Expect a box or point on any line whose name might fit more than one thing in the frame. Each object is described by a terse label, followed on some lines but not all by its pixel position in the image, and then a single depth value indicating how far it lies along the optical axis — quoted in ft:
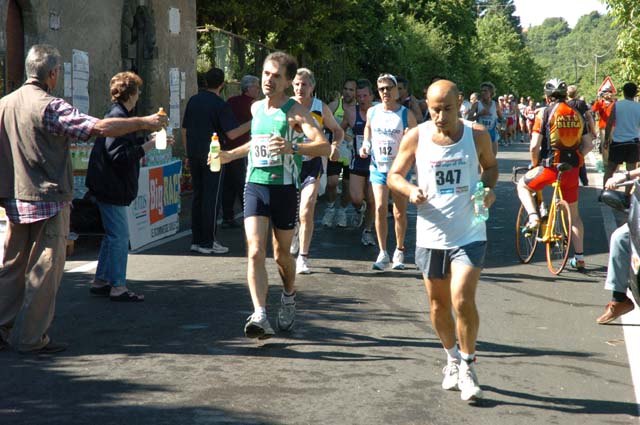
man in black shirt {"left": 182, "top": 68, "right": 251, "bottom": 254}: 37.60
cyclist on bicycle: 34.14
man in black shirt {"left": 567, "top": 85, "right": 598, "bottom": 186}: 55.36
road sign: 65.64
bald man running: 18.67
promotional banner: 37.78
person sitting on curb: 24.58
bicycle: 34.04
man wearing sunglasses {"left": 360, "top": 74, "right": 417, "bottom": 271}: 33.86
